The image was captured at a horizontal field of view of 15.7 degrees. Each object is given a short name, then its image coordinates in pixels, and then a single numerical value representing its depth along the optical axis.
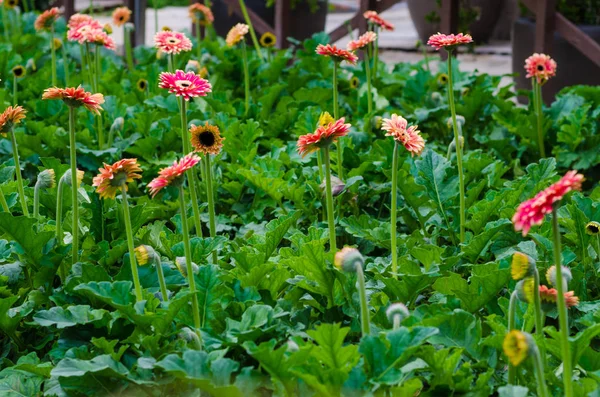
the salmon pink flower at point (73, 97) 4.00
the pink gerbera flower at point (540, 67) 4.85
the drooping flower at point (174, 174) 3.69
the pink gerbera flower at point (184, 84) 3.98
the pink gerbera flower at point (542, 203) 3.38
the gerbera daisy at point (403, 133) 3.96
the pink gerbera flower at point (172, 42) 4.64
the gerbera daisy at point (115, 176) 3.79
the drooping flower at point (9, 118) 4.06
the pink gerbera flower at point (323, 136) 3.85
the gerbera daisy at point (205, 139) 4.07
